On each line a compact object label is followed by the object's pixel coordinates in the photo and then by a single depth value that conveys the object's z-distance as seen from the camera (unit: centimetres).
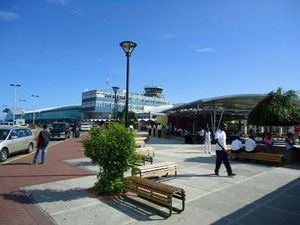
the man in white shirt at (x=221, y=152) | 765
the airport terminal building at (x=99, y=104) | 7526
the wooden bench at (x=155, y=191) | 472
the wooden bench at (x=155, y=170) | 646
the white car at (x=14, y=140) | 1013
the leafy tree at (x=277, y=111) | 1099
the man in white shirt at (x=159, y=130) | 2482
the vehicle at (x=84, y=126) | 3512
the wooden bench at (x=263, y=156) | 963
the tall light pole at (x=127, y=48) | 892
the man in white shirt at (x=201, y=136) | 1869
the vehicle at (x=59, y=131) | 2019
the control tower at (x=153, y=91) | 9011
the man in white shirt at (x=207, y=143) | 1266
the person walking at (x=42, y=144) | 932
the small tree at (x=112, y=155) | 578
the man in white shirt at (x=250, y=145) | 1043
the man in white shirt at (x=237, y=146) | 1060
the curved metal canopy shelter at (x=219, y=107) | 1969
